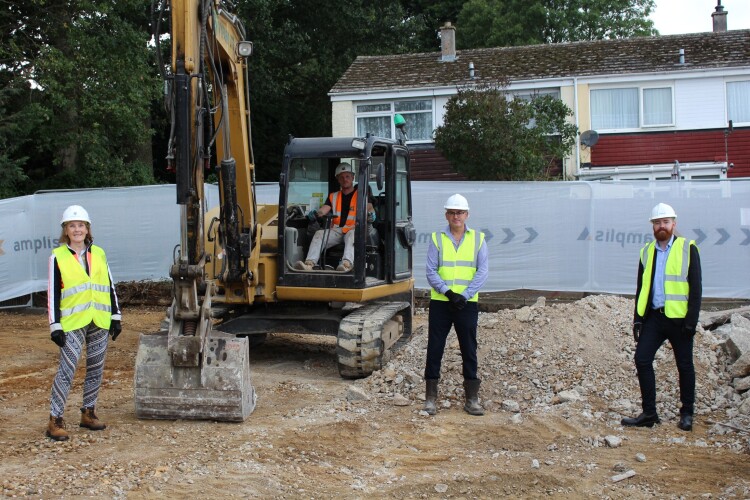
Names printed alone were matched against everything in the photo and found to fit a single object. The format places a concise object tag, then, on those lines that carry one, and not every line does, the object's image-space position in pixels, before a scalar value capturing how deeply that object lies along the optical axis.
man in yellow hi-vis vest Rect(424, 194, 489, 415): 7.41
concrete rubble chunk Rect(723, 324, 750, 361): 8.61
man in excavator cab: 9.30
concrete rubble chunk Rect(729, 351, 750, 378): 8.09
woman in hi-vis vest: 6.43
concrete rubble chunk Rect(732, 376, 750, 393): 7.76
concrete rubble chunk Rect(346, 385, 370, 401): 8.04
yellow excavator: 6.98
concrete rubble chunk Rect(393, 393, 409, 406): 7.86
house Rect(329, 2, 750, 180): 21.47
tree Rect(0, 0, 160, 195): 17.45
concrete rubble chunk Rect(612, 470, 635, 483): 5.79
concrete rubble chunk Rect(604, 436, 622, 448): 6.59
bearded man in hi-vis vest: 7.02
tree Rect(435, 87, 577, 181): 18.03
